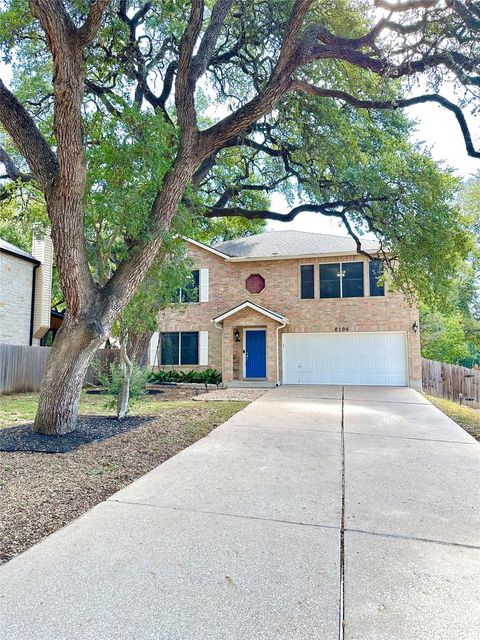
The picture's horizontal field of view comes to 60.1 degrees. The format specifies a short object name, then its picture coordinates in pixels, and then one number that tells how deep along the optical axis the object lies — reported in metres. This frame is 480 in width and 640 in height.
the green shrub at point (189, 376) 16.44
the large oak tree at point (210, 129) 6.16
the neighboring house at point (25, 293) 15.02
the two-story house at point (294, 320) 15.53
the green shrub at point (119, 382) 8.35
